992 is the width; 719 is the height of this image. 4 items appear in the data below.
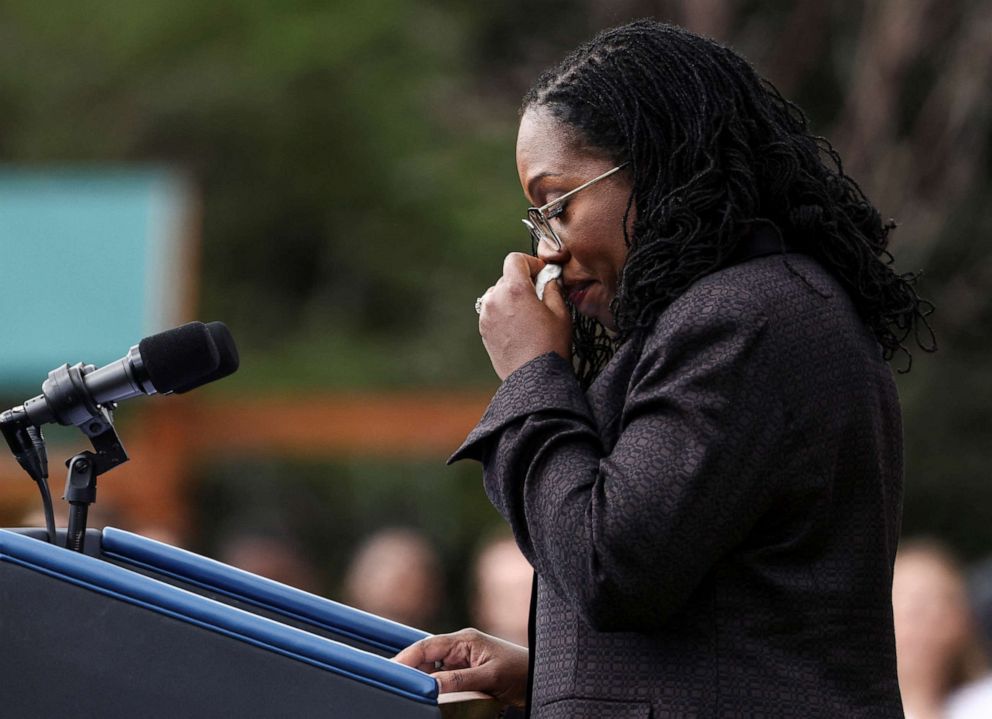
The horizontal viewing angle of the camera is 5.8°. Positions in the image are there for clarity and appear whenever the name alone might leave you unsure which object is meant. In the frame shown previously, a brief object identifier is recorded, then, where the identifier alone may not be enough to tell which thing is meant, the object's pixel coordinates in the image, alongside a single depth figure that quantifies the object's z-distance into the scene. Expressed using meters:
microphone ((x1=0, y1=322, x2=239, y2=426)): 7.73
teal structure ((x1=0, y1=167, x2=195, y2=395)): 17.67
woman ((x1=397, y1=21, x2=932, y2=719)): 7.59
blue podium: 7.59
